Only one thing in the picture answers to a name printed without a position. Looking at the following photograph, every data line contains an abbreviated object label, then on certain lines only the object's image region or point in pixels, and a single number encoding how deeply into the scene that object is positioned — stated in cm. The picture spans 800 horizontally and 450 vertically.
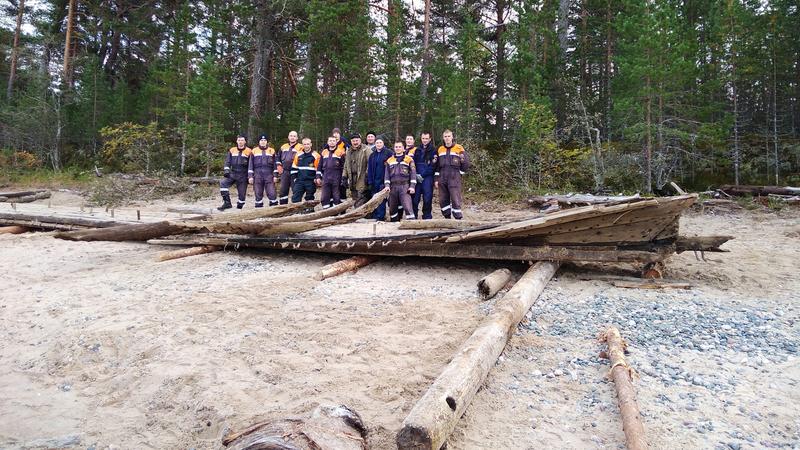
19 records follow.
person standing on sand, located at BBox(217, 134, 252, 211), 1285
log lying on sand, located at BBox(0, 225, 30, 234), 1060
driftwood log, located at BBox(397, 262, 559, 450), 230
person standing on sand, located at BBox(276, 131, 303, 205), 1222
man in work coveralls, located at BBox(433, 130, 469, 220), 1018
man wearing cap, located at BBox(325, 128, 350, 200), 1164
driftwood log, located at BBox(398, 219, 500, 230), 717
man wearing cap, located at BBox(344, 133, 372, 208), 1141
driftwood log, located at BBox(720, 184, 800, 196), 1235
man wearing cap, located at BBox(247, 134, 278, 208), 1269
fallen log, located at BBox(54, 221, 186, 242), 685
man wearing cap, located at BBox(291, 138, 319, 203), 1174
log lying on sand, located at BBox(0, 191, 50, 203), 1699
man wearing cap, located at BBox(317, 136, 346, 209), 1153
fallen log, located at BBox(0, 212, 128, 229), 970
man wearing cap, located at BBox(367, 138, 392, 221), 1107
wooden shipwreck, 588
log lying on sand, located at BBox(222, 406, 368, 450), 208
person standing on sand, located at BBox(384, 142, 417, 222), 1011
